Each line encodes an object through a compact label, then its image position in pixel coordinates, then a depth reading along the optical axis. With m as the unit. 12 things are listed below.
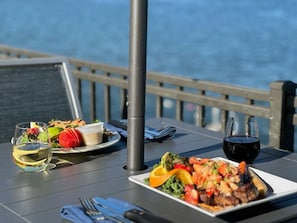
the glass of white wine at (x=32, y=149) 2.15
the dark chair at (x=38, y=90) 3.35
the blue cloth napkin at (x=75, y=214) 1.68
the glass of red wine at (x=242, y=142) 2.24
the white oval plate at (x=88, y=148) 2.32
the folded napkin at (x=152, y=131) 2.62
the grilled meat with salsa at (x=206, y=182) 1.75
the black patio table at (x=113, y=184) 1.76
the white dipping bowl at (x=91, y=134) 2.40
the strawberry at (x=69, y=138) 2.35
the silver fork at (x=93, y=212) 1.70
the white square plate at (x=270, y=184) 1.72
